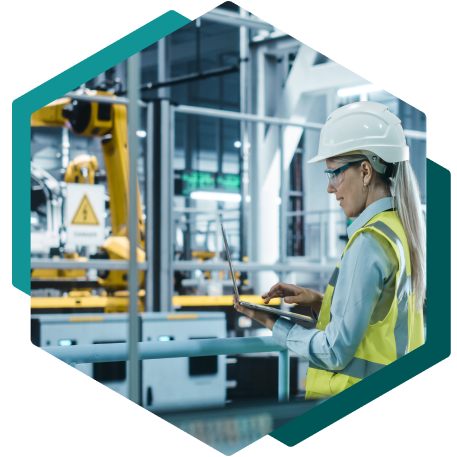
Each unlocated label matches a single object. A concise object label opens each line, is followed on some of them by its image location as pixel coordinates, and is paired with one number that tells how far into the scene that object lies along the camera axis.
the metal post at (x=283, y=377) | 2.59
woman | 2.03
